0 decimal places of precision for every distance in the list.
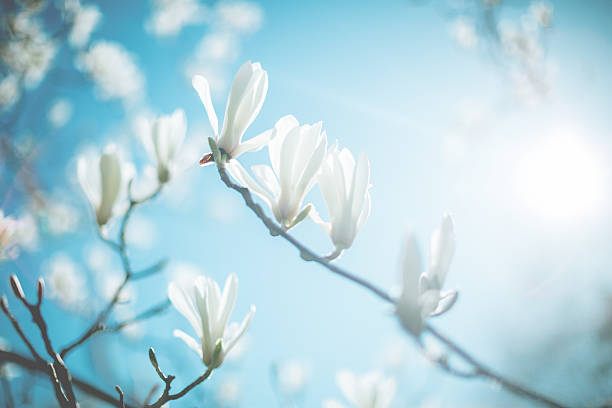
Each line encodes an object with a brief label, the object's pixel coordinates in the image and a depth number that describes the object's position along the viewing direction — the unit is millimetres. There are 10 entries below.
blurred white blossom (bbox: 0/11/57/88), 1334
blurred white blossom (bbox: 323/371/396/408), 506
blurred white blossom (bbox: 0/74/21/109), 1492
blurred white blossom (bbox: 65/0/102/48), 1837
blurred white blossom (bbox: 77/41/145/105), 2070
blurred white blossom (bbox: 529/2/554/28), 1913
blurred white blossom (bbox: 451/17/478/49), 2885
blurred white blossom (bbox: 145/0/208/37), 2723
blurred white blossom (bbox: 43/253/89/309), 1203
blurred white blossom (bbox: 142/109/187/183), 490
